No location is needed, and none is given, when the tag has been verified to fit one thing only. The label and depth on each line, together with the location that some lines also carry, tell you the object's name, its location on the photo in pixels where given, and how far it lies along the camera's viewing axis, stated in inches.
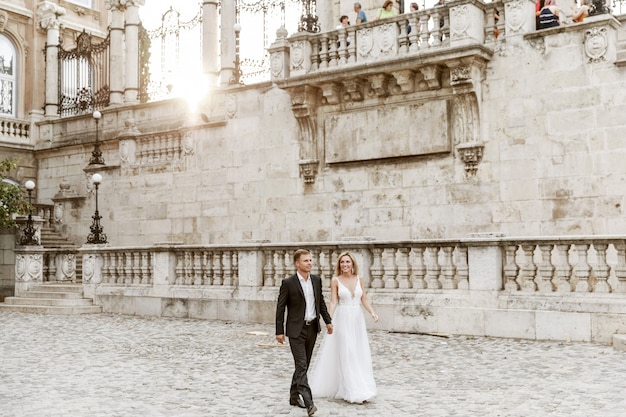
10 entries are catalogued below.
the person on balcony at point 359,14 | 711.1
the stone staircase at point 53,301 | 713.6
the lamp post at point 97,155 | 905.7
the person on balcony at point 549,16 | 605.9
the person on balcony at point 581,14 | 596.1
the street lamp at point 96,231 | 792.3
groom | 304.9
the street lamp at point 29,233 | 815.1
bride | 315.6
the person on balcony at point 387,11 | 685.9
